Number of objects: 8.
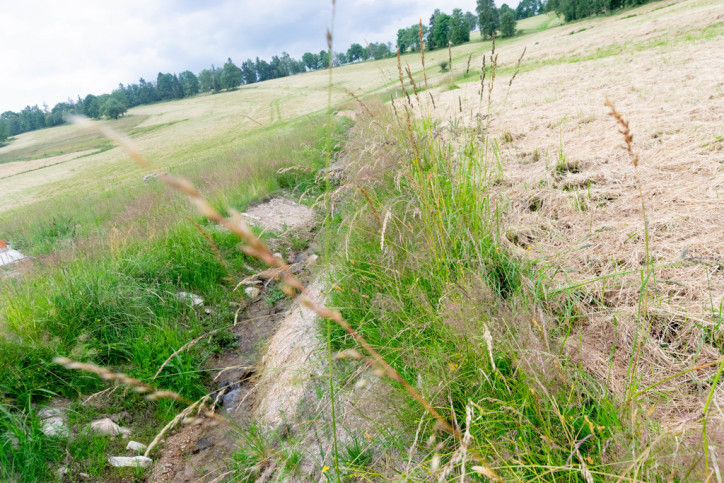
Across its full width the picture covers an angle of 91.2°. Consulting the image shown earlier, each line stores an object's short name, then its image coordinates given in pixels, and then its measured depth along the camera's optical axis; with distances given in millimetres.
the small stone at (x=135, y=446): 2428
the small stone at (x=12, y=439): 2125
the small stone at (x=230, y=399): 2756
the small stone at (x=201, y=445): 2463
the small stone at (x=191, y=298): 3818
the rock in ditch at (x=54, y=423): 2311
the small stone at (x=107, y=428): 2465
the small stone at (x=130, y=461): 2273
